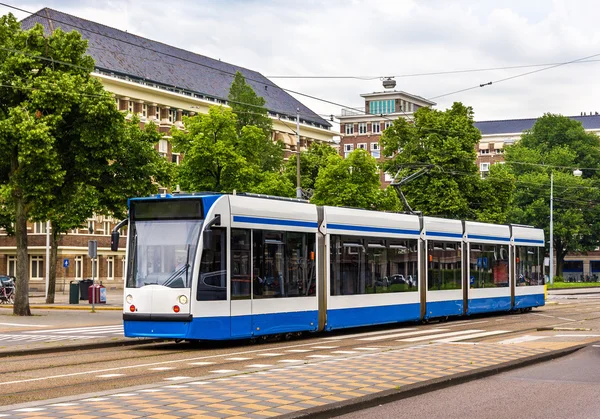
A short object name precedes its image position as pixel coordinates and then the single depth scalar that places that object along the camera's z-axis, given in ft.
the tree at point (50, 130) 92.63
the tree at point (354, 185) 203.10
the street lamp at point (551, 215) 249.34
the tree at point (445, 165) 202.80
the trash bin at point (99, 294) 134.71
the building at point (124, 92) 254.47
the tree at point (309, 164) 237.66
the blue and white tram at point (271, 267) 61.26
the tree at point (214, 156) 166.40
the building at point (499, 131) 440.04
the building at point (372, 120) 416.67
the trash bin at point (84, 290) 161.89
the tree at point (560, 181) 288.30
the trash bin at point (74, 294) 148.77
